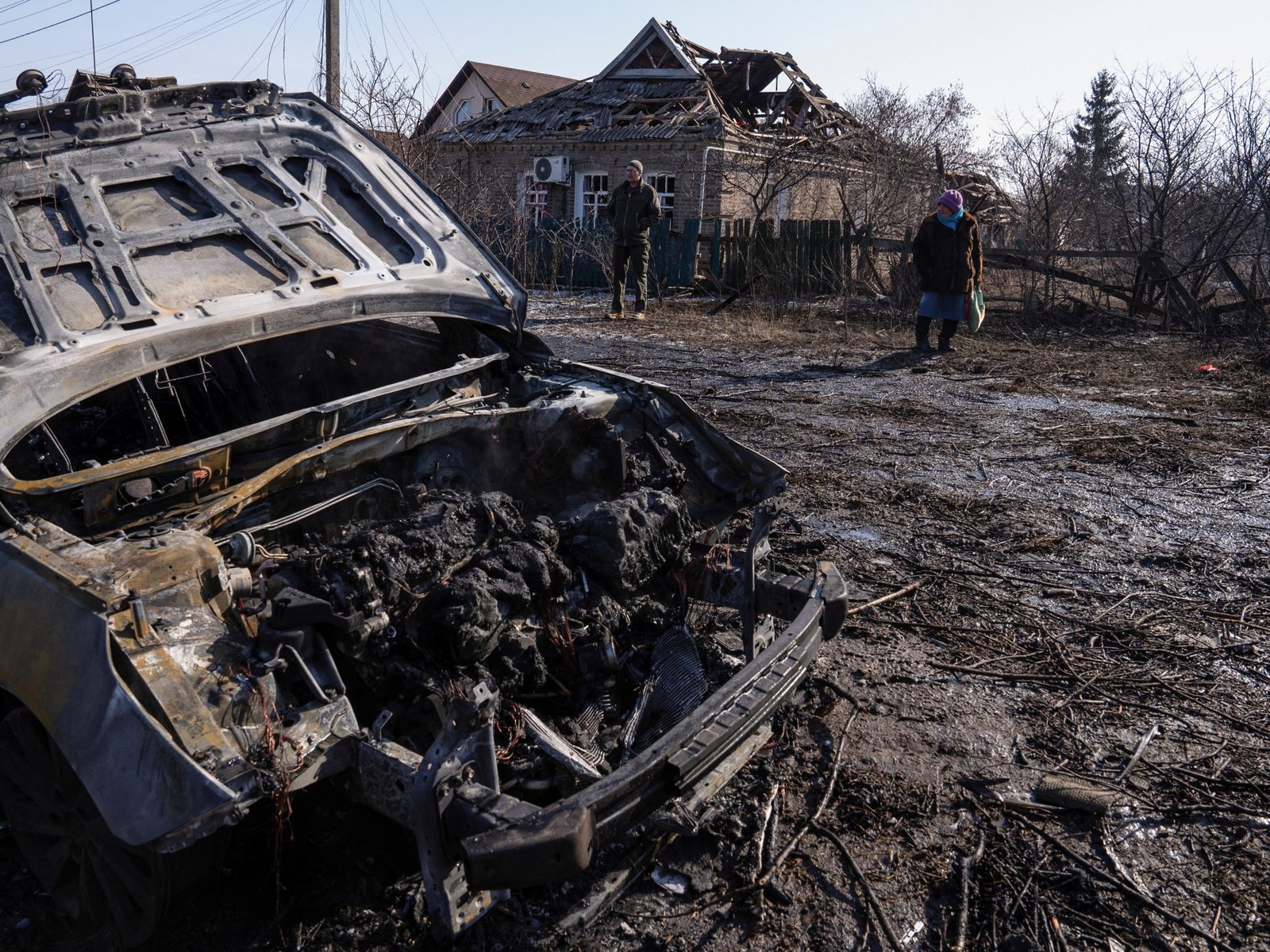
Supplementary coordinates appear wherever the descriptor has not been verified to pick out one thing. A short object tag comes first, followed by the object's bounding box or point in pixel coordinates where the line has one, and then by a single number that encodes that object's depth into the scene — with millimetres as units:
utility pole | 13812
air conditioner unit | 21516
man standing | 13078
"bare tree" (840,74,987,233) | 18828
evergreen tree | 22803
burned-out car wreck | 2189
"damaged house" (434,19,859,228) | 19969
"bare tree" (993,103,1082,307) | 15523
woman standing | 10977
